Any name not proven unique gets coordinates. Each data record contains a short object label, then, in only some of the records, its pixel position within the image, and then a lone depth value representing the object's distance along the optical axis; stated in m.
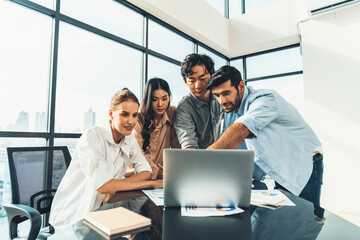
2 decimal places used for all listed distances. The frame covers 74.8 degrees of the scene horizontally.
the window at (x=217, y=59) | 4.70
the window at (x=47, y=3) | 2.23
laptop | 0.81
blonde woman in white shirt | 1.25
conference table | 0.65
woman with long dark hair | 1.86
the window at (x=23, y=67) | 2.02
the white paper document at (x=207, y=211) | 0.82
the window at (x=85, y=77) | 2.41
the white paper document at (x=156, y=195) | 0.98
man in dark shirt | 1.86
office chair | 1.17
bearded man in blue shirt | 1.34
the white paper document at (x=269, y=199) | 0.97
